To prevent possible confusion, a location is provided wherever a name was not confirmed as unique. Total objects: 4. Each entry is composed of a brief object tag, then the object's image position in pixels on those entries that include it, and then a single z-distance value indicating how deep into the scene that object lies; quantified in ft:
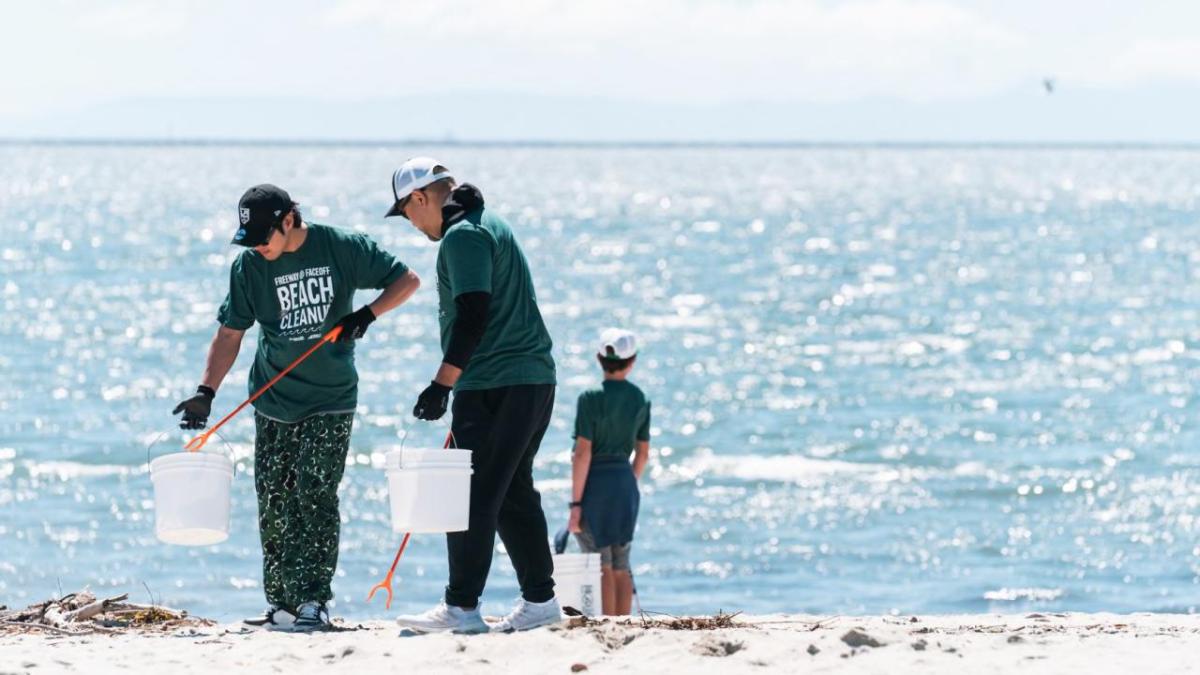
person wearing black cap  48.78
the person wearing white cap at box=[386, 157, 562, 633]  45.85
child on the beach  62.54
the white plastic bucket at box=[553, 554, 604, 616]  57.77
